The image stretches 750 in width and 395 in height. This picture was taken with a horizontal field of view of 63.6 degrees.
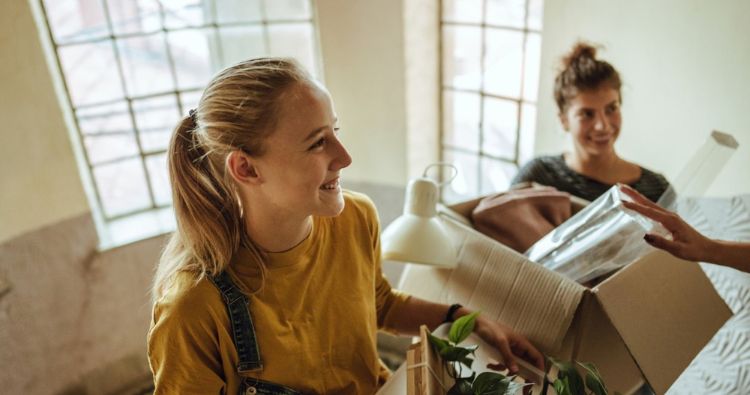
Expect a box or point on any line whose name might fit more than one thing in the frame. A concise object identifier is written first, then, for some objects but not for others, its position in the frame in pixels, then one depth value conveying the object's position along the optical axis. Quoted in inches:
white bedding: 66.7
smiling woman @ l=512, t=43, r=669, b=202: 73.2
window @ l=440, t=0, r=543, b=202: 107.7
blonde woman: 46.9
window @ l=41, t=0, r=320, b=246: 102.0
